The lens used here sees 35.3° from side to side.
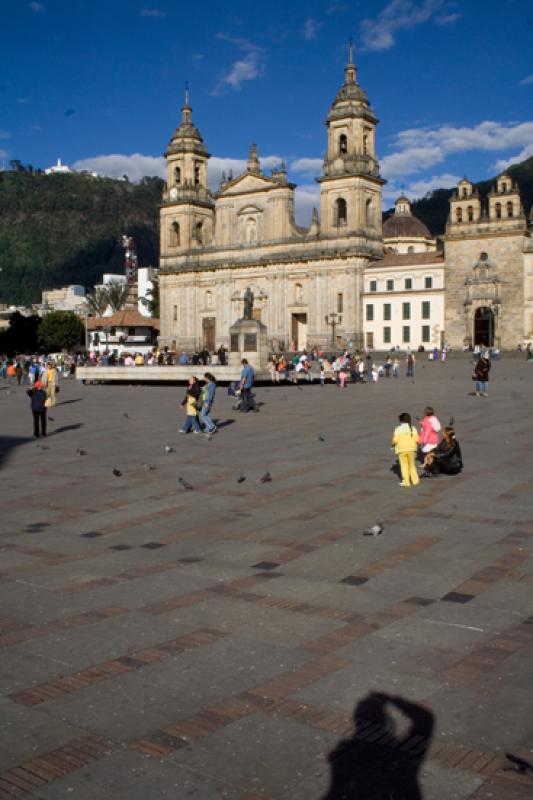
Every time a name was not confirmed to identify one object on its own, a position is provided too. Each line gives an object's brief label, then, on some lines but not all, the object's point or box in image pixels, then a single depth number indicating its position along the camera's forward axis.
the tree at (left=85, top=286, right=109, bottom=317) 115.38
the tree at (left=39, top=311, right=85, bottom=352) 92.69
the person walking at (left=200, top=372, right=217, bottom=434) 18.89
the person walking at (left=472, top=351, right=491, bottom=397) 26.25
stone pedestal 39.22
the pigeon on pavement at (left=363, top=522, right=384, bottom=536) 9.41
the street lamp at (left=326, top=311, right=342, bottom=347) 64.75
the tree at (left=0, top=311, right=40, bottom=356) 96.25
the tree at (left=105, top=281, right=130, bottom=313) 113.69
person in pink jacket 13.94
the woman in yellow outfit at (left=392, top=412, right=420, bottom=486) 12.41
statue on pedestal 38.81
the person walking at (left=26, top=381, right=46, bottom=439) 18.94
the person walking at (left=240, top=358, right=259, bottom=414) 23.62
